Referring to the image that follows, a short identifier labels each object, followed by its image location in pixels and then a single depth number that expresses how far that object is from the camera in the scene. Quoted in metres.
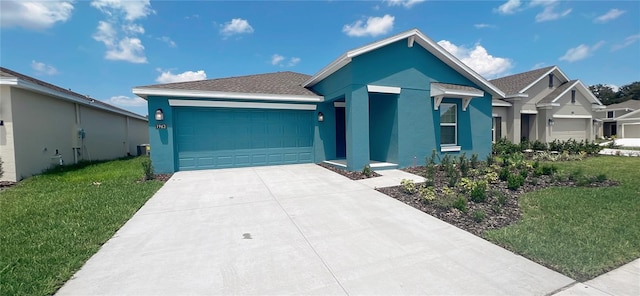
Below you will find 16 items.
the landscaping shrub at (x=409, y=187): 5.99
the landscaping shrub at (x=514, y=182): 6.11
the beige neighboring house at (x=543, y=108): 16.25
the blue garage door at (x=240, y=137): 9.27
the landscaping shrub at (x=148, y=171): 7.73
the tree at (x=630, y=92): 51.69
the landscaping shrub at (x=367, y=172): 7.84
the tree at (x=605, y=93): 54.42
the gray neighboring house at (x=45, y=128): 7.54
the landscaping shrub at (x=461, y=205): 4.59
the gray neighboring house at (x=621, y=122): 26.14
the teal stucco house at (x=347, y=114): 8.62
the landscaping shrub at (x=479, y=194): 5.13
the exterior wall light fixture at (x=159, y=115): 8.58
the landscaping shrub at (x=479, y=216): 4.20
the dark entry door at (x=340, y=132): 11.59
